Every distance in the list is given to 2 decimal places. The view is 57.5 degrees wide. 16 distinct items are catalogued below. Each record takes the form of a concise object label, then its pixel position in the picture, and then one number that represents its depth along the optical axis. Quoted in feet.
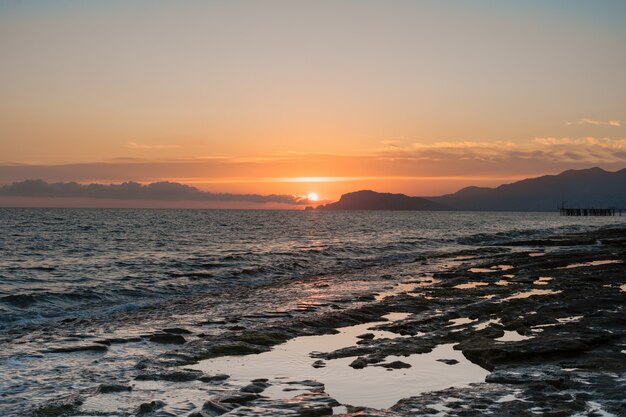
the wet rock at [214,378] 38.77
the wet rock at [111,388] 35.53
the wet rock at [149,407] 31.40
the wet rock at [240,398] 32.94
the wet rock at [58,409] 31.60
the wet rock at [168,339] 52.39
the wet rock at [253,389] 35.40
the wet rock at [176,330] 57.00
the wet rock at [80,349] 48.88
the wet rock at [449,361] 41.52
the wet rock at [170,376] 38.86
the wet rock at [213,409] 30.89
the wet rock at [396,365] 40.34
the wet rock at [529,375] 35.66
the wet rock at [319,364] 41.72
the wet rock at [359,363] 40.78
